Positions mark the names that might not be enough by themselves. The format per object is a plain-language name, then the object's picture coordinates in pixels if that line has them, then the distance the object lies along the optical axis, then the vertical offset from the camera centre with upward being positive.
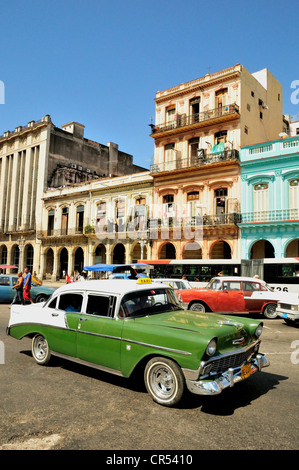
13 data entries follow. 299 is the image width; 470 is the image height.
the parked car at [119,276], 19.95 -0.91
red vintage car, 12.72 -1.30
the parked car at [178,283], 14.08 -0.91
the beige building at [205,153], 25.03 +8.58
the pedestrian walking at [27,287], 12.81 -1.07
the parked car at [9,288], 15.35 -1.35
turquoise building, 22.38 +4.36
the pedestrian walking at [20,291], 12.96 -1.25
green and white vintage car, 4.27 -1.09
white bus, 16.59 -0.40
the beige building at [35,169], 40.12 +11.35
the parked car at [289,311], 11.33 -1.60
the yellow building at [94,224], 30.52 +3.58
